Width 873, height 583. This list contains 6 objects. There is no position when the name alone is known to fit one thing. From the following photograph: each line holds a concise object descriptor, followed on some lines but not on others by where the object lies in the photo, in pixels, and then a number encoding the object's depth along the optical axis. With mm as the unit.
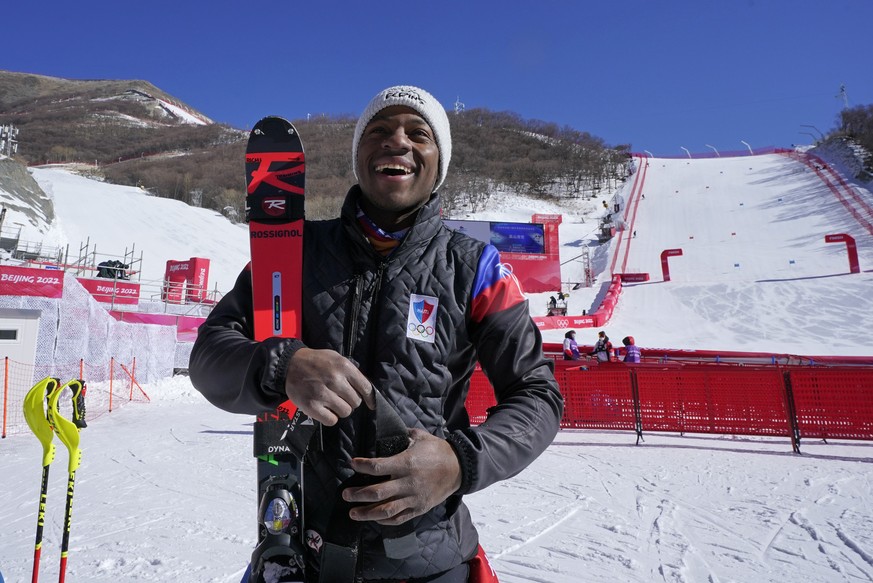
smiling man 962
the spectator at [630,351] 11555
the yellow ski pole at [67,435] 2104
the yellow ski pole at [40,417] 2117
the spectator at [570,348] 12977
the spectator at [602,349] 12199
